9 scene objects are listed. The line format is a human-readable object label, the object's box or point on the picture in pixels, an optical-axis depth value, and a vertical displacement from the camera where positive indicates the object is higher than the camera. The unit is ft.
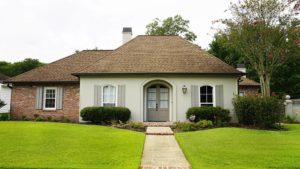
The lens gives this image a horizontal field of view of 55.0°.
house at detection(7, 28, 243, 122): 56.90 +3.25
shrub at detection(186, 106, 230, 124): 52.80 -2.29
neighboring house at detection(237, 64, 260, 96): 82.58 +4.17
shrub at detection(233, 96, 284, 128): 47.73 -1.48
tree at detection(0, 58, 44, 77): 151.14 +18.56
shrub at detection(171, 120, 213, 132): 46.60 -3.99
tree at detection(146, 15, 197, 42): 132.05 +34.27
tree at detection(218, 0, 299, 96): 52.06 +12.87
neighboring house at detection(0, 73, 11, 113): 88.90 +2.19
